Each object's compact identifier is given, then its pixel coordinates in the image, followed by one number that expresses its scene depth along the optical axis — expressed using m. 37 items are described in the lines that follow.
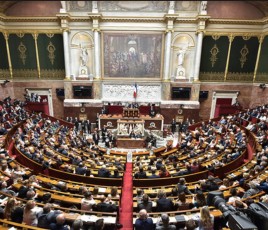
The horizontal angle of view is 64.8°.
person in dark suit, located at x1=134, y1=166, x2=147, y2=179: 7.20
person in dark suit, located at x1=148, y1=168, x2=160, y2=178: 7.21
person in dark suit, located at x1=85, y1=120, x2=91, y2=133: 17.25
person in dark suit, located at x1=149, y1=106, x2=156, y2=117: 18.24
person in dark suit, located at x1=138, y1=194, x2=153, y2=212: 5.07
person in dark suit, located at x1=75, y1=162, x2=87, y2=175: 7.33
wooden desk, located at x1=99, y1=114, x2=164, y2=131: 17.25
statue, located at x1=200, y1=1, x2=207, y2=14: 17.56
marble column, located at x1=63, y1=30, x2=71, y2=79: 18.28
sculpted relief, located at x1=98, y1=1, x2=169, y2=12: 17.91
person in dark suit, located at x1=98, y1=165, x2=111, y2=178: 7.29
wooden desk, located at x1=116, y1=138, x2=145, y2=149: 14.39
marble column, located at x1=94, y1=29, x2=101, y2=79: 18.27
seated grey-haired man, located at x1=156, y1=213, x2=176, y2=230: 4.06
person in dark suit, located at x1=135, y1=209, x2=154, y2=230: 4.21
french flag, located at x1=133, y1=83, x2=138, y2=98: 18.94
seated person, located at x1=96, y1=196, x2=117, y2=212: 4.99
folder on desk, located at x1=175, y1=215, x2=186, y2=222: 4.50
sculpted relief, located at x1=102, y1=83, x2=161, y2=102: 19.55
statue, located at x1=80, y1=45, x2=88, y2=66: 18.88
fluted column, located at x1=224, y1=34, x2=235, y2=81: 18.73
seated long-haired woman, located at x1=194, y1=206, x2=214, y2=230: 3.93
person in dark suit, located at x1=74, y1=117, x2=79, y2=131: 17.44
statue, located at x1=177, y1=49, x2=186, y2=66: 18.86
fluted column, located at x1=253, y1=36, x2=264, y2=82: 18.50
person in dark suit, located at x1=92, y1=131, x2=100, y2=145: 14.63
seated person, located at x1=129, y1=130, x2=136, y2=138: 14.79
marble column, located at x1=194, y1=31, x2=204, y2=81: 18.26
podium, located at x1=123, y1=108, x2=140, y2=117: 16.56
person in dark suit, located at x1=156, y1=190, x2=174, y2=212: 5.12
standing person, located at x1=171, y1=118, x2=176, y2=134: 18.02
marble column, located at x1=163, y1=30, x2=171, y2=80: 18.26
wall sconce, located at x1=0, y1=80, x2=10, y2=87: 18.16
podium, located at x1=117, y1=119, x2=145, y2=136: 15.42
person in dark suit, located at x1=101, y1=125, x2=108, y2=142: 15.05
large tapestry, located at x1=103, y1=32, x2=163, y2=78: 18.64
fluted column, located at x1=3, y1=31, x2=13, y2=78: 18.33
